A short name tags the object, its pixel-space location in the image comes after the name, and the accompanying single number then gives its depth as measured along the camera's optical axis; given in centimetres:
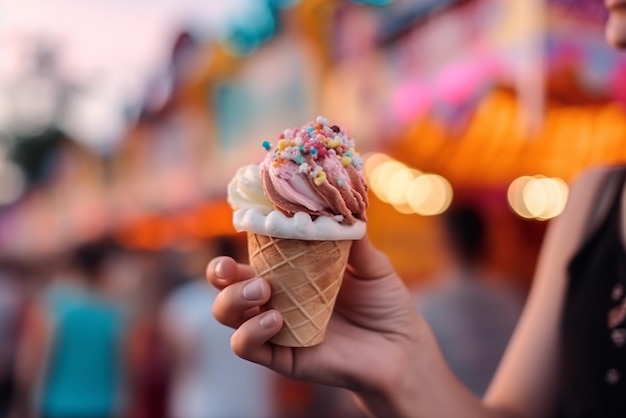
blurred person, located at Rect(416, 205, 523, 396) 349
